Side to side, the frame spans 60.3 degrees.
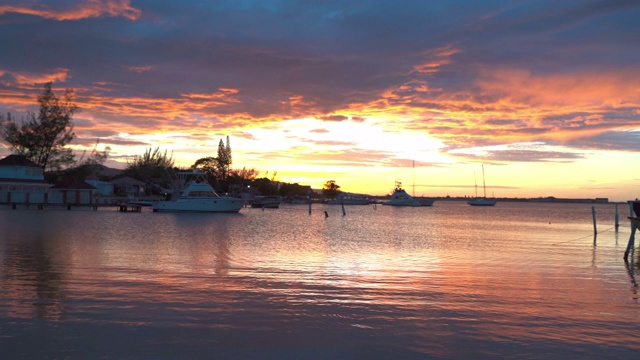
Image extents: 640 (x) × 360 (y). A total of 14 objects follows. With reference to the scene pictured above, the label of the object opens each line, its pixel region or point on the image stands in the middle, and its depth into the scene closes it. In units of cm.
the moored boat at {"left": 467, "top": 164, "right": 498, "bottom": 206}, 17800
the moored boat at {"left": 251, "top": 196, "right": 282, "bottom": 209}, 10726
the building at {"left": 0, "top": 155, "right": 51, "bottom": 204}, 6675
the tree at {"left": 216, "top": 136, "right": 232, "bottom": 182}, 15112
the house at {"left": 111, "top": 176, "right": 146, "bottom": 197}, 10181
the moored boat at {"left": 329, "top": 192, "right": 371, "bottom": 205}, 16388
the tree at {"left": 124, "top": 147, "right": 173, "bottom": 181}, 12419
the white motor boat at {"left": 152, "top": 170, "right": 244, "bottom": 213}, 6950
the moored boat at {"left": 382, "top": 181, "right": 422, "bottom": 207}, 14850
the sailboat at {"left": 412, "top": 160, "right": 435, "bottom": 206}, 16336
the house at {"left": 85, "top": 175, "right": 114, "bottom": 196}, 9619
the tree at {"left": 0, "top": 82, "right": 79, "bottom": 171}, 7638
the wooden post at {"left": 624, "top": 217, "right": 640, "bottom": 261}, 2336
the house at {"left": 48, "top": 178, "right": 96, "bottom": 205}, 7131
